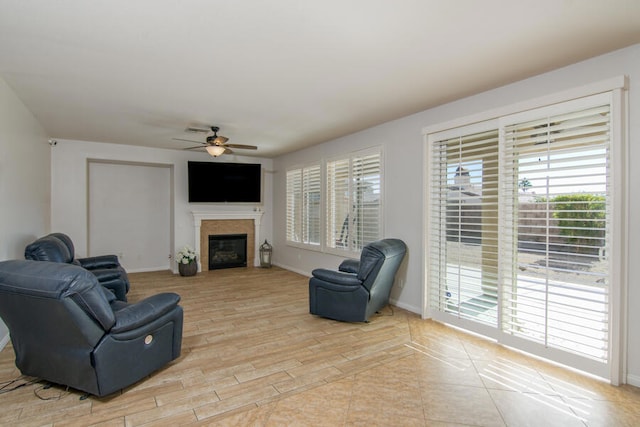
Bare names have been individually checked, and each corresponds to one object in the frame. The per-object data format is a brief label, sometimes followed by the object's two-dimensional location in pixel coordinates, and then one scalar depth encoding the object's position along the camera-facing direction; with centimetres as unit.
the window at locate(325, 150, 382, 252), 516
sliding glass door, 277
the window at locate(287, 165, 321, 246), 673
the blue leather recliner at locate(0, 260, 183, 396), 219
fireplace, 752
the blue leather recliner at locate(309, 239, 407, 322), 398
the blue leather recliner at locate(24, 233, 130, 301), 350
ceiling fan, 498
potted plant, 698
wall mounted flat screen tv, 723
